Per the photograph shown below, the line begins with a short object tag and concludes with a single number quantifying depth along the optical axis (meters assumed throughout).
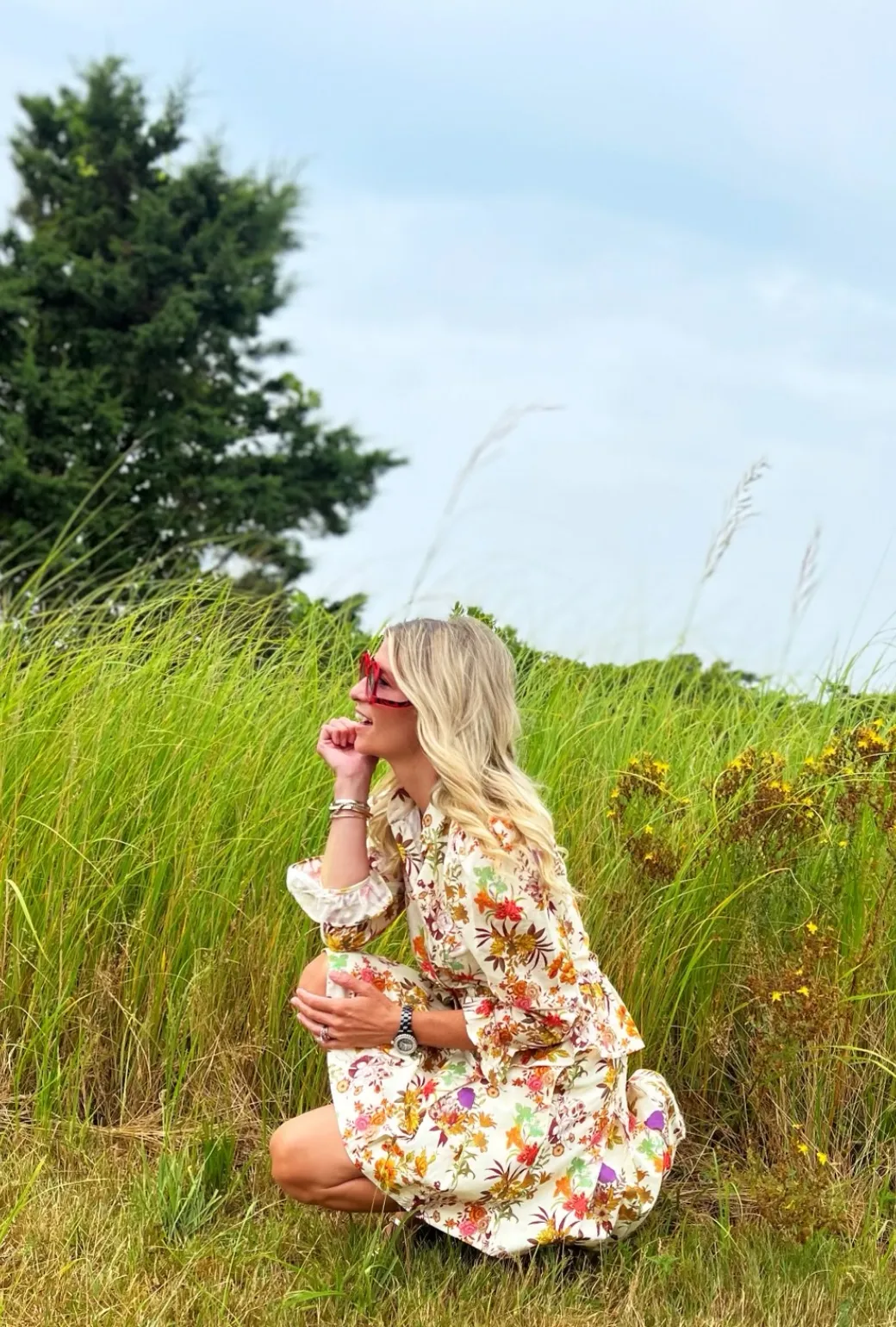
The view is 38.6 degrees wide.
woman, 2.44
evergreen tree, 15.42
